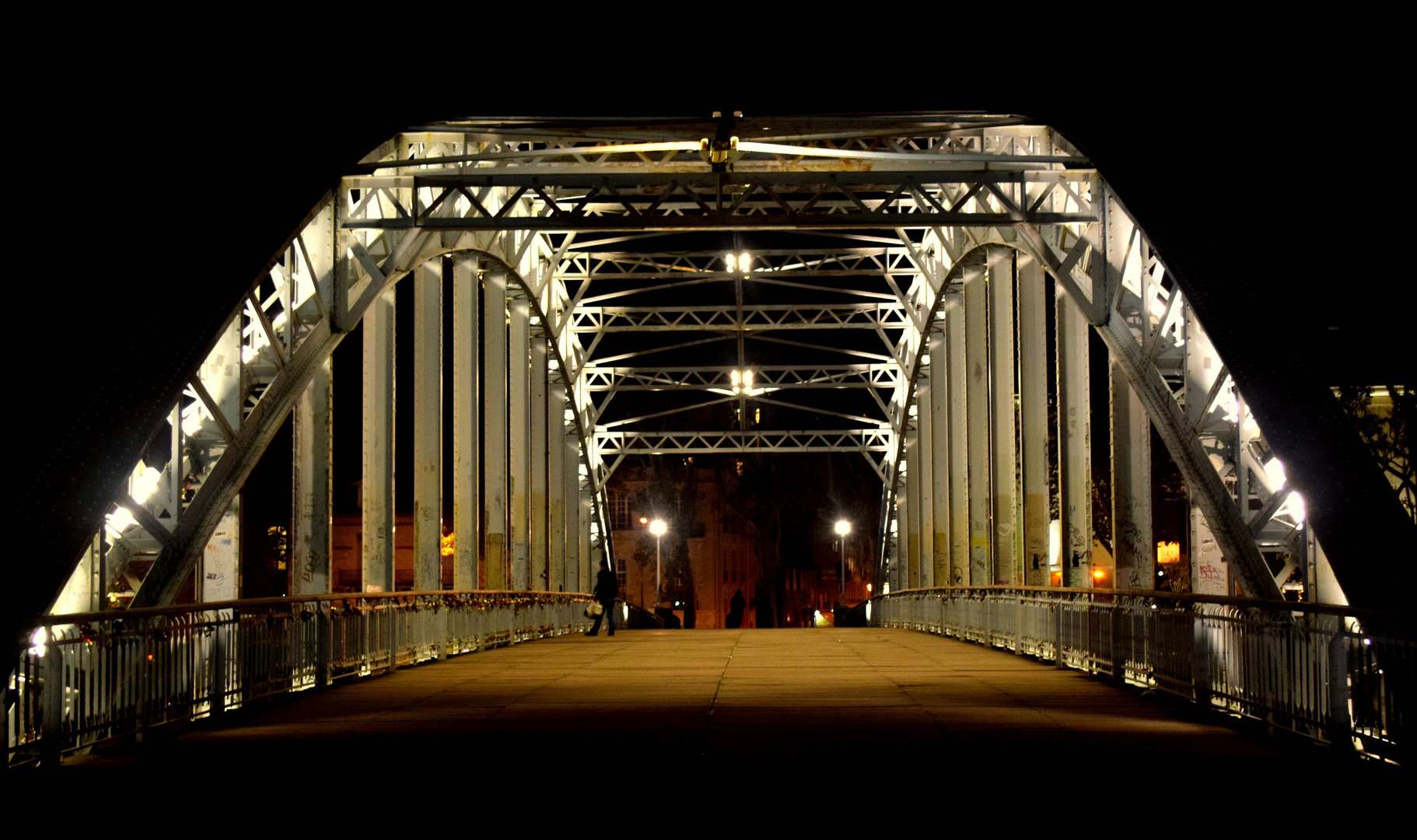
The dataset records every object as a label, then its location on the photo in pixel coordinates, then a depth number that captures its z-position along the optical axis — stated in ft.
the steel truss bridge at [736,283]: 47.37
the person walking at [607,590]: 91.04
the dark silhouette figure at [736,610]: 153.17
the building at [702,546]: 243.19
